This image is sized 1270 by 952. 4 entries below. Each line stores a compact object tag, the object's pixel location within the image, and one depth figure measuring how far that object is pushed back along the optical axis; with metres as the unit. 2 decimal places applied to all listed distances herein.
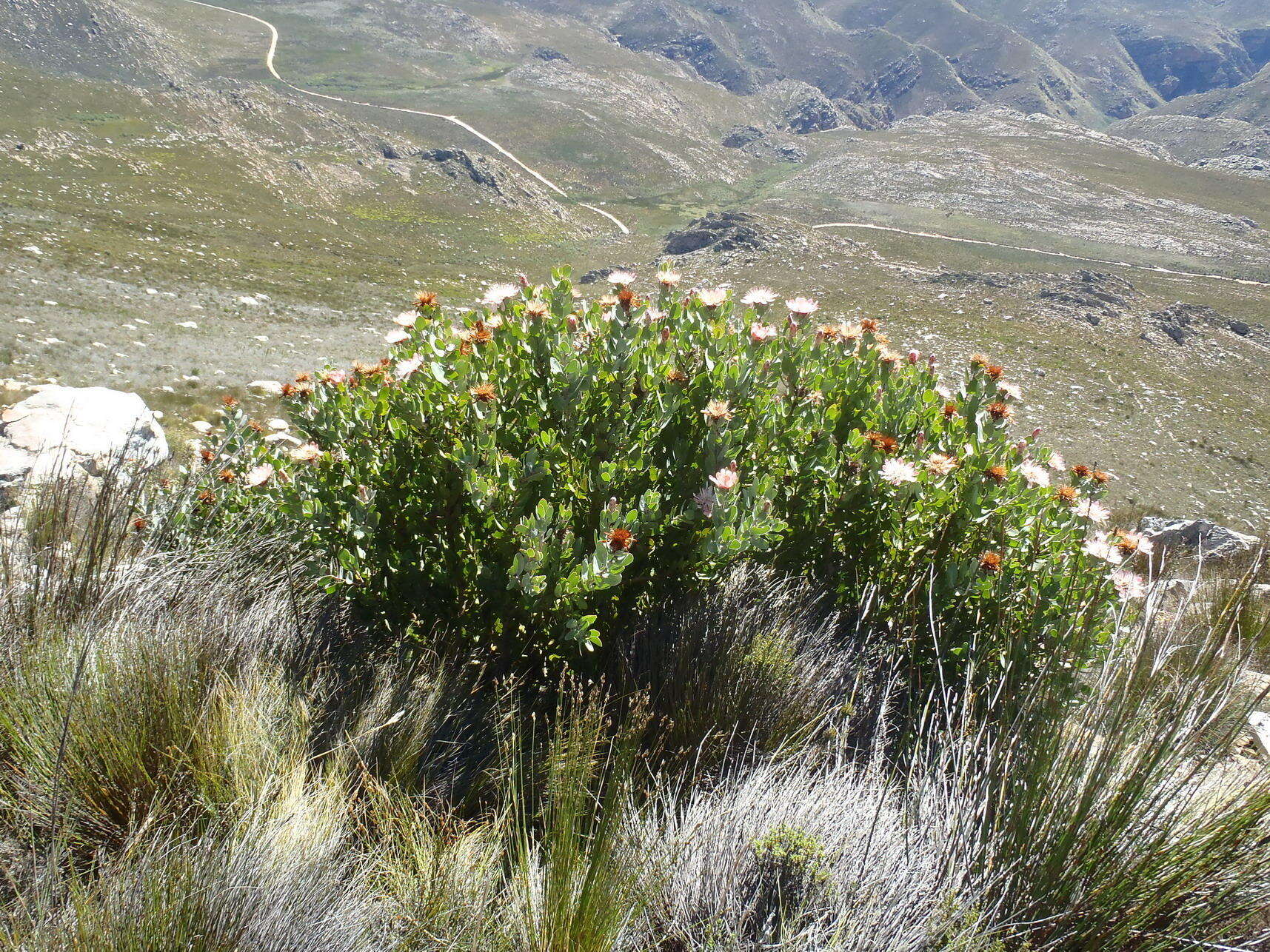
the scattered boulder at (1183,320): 24.80
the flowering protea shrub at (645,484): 2.50
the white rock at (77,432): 4.96
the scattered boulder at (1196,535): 8.17
